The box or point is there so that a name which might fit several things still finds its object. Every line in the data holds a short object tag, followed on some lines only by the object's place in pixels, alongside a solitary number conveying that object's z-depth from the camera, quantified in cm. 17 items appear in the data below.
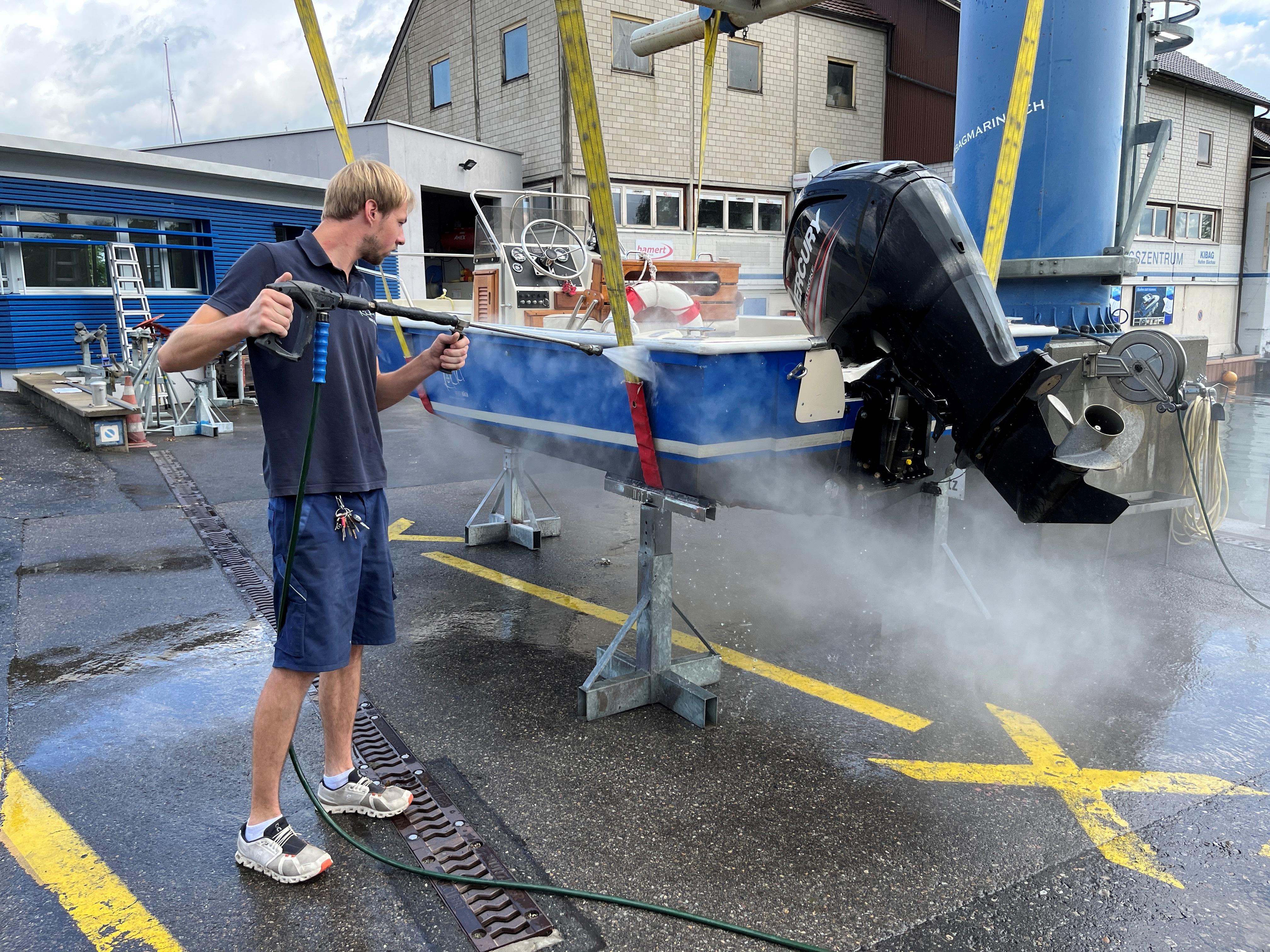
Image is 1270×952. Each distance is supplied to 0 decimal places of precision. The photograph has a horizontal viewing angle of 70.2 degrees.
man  220
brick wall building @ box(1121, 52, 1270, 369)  2222
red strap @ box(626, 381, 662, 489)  299
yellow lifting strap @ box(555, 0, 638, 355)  246
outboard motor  253
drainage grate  210
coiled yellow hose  511
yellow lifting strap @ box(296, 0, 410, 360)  304
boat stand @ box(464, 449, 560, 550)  539
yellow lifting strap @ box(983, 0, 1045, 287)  330
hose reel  321
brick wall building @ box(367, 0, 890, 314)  1694
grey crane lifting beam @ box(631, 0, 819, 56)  338
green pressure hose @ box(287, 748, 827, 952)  207
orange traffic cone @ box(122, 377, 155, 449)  862
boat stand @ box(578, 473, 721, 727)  316
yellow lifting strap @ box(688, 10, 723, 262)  362
